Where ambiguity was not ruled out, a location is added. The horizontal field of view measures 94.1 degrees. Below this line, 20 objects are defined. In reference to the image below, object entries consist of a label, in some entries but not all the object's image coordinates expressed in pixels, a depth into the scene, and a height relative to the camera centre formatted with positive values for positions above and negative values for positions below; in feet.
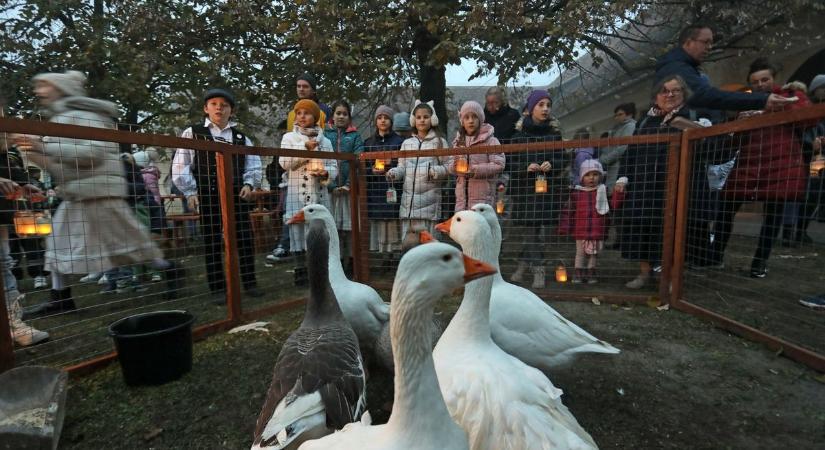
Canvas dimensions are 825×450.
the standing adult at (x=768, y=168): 12.15 +0.53
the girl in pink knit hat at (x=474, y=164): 15.52 +1.10
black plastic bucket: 8.51 -3.37
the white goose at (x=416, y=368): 4.46 -2.14
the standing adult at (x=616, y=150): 17.01 +1.70
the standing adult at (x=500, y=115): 18.69 +3.75
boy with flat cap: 13.69 +0.76
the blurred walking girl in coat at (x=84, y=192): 10.73 +0.23
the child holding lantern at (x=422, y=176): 16.49 +0.71
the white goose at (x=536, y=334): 7.91 -3.02
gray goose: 5.58 -3.10
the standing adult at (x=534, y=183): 16.14 +0.29
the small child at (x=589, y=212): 15.84 -0.96
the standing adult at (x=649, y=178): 14.21 +0.35
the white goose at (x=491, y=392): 5.01 -2.93
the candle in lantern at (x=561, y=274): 16.10 -3.54
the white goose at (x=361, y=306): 9.90 -2.93
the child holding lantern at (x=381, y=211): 17.38 -0.79
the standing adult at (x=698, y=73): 11.85 +4.03
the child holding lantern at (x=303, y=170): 15.71 +1.03
